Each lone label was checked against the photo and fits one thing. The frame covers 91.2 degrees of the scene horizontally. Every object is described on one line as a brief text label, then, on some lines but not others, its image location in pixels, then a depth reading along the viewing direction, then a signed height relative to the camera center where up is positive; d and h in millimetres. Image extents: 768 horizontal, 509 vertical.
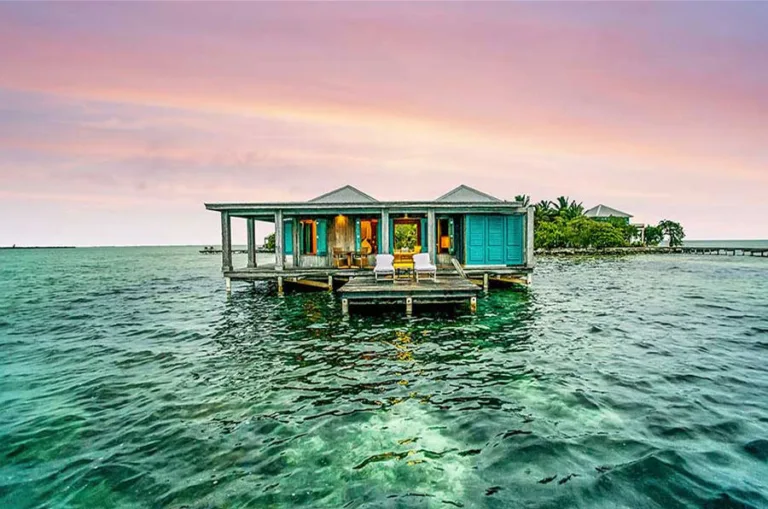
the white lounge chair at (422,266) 14922 -861
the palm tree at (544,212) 61000 +5030
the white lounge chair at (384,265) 15234 -817
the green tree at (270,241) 85462 +1426
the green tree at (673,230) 65875 +1720
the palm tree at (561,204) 63484 +6604
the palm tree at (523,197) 54441 +6744
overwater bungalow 17797 +378
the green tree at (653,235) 66062 +914
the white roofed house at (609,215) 63831 +4463
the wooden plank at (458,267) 16812 -1130
